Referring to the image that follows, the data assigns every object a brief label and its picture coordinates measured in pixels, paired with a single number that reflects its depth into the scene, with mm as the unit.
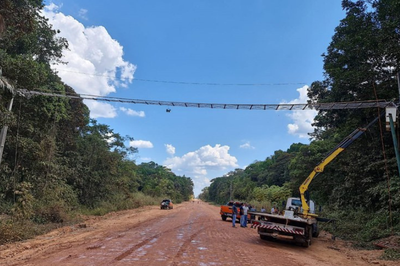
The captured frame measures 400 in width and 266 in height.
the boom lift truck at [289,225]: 11281
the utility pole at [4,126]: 13069
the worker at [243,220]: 18609
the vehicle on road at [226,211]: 23120
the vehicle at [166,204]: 41216
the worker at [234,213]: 18027
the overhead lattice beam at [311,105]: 13311
